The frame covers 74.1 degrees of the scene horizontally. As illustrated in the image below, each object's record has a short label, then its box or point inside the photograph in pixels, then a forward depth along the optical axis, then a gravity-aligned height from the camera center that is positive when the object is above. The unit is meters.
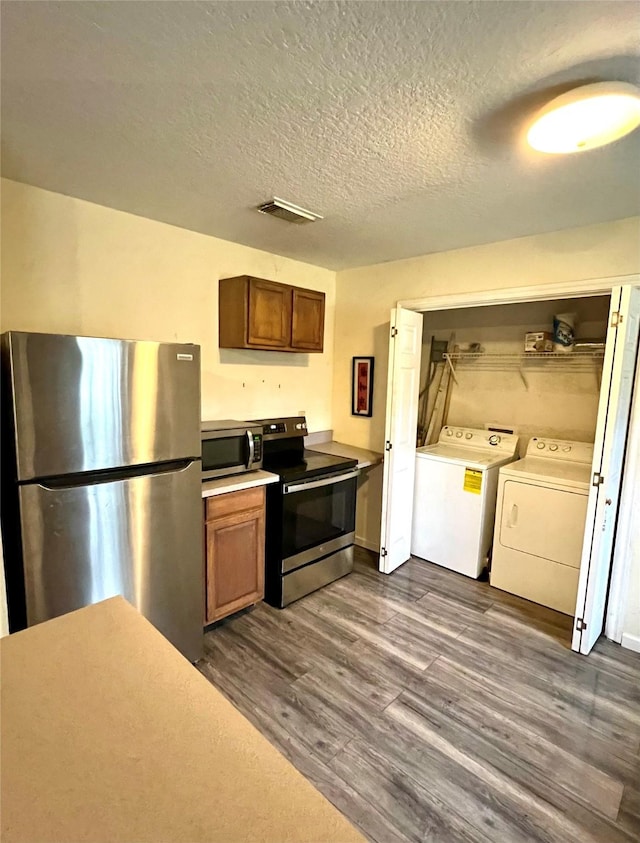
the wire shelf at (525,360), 3.24 +0.12
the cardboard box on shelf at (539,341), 3.33 +0.27
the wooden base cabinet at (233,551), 2.44 -1.11
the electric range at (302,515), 2.78 -1.01
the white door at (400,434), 3.13 -0.48
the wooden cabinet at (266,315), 2.85 +0.38
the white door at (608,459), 2.25 -0.45
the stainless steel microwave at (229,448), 2.52 -0.49
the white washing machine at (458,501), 3.24 -1.01
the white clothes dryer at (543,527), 2.81 -1.05
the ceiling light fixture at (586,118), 1.24 +0.81
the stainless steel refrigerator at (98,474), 1.66 -0.48
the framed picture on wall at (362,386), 3.69 -0.14
